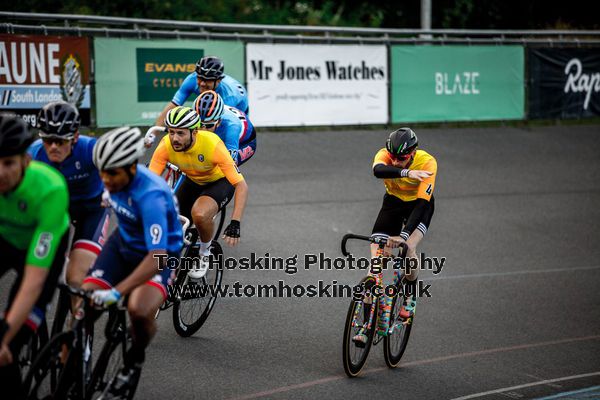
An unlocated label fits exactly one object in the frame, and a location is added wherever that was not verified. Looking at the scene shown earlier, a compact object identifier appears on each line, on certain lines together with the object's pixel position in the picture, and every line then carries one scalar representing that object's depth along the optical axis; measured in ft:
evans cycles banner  93.97
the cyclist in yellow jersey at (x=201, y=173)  46.26
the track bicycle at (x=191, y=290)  48.67
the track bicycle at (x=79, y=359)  30.99
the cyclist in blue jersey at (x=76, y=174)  35.86
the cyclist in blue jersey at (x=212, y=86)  59.00
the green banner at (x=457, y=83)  117.39
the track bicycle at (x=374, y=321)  43.88
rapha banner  129.59
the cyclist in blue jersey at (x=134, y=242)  31.63
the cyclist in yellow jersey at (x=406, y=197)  46.65
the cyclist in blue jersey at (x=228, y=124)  52.37
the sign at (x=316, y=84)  105.91
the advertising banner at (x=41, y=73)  86.12
